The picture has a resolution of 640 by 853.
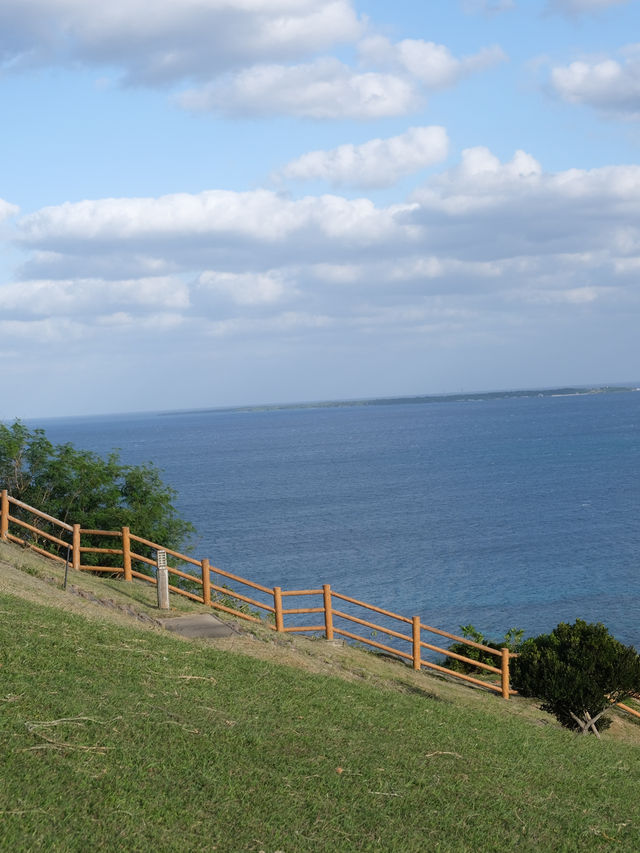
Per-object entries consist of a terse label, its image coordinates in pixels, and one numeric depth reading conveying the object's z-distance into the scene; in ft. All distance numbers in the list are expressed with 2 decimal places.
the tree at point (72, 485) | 103.19
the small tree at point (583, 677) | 54.39
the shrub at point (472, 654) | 76.07
